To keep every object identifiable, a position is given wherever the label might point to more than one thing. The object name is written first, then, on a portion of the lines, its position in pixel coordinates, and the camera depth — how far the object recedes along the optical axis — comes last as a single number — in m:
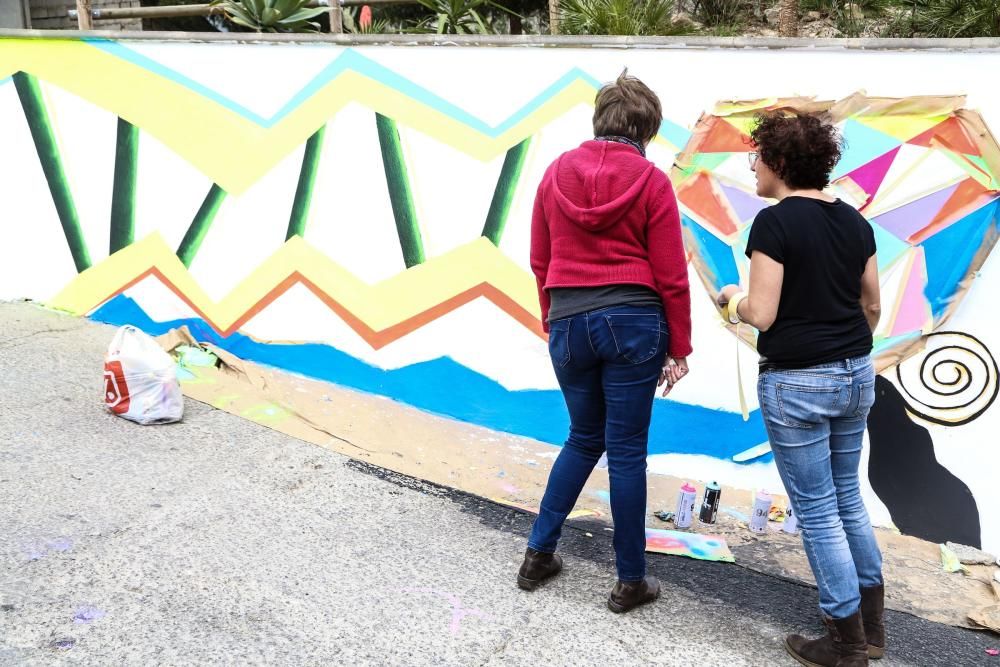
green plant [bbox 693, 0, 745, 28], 13.30
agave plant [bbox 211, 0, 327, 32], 6.77
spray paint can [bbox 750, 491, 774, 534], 3.60
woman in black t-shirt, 2.47
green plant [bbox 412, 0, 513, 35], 8.08
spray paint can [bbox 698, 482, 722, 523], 3.64
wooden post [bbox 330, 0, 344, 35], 5.32
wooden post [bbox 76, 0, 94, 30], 5.85
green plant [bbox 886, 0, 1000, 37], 9.43
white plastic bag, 4.06
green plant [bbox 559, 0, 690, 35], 7.74
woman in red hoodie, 2.64
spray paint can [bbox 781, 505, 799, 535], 3.62
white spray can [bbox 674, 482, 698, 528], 3.59
